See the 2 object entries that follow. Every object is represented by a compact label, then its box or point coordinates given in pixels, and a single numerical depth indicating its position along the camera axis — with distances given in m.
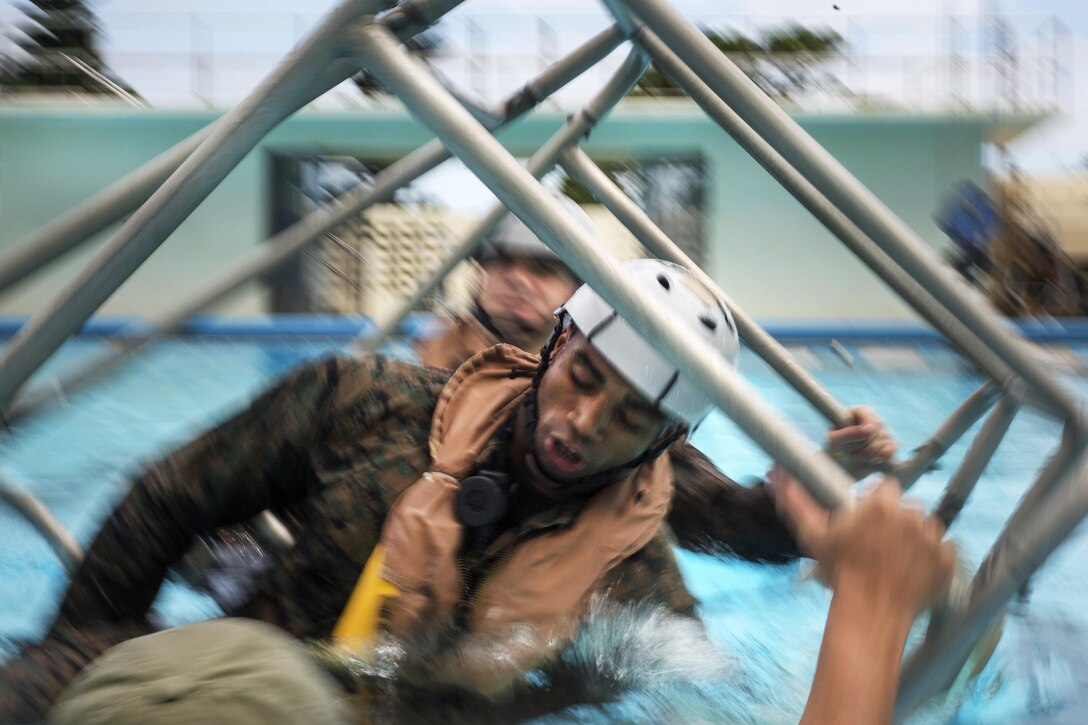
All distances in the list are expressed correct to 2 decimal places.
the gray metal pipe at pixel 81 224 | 1.09
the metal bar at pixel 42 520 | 2.18
